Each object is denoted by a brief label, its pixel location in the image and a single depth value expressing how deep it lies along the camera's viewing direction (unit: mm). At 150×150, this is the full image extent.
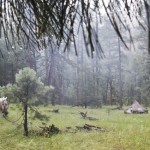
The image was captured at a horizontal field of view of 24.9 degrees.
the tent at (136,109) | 30686
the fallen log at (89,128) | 17656
